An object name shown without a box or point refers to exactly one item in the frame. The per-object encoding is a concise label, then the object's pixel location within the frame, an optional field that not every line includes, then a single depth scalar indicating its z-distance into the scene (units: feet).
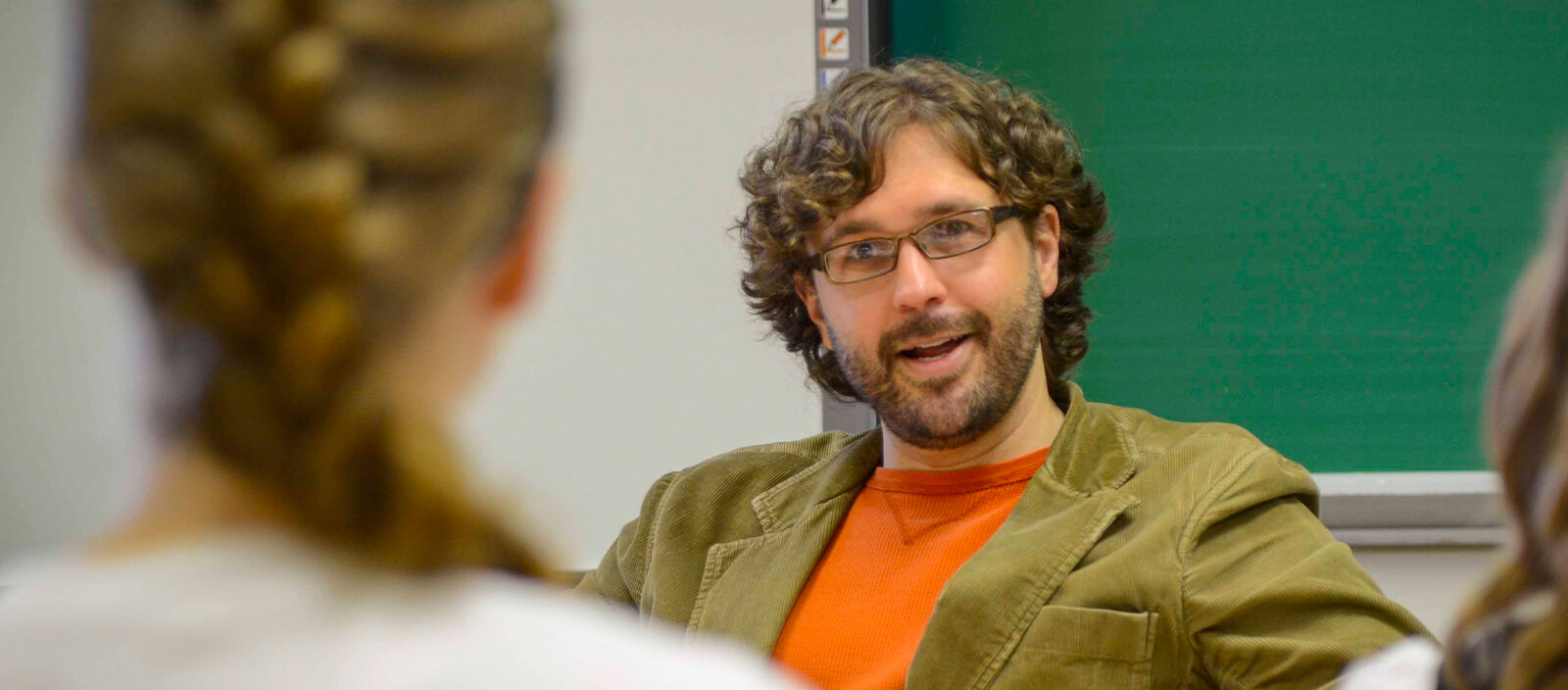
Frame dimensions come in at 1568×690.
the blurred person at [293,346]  4.69
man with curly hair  9.08
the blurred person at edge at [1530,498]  5.59
